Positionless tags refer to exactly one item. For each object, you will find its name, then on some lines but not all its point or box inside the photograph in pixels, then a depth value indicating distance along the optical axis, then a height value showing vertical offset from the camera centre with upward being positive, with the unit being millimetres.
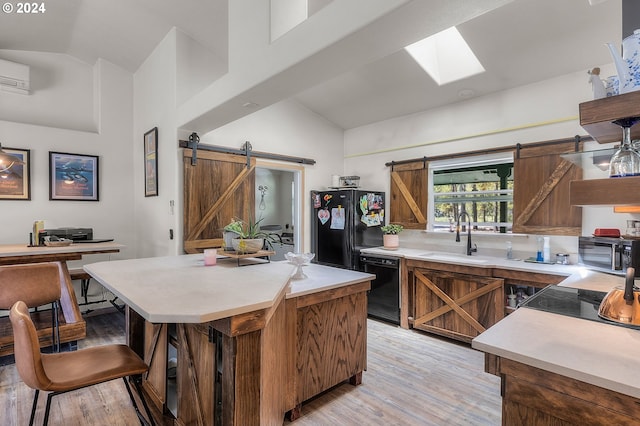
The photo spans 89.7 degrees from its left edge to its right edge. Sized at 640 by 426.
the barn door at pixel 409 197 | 4332 +203
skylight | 3438 +1701
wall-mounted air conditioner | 3662 +1591
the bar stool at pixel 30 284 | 2545 -575
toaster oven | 2209 -332
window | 3768 +240
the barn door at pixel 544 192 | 3168 +198
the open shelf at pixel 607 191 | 1002 +64
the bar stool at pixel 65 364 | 1293 -732
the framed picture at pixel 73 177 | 4062 +487
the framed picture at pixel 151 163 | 3959 +650
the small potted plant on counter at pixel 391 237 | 4270 -329
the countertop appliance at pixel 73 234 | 3518 -226
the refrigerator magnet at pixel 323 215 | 4598 -42
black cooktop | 1445 -463
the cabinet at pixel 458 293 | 3090 -854
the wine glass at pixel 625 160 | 1146 +183
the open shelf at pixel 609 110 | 1012 +331
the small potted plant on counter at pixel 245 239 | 2448 -202
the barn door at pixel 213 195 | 3646 +225
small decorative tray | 3352 -302
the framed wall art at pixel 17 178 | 3750 +431
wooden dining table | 3002 -741
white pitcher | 1030 +480
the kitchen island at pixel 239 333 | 1420 -689
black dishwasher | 3881 -928
